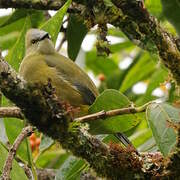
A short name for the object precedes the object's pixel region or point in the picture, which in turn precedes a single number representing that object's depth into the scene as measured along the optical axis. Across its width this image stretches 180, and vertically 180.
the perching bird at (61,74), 7.21
